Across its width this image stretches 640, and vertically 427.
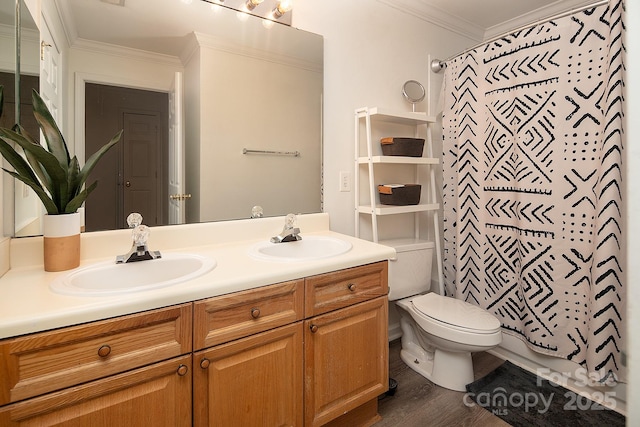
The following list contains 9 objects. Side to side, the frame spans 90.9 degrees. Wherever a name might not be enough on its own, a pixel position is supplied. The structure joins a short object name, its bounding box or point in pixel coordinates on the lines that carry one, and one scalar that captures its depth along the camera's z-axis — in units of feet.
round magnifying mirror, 7.23
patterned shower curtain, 5.09
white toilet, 5.39
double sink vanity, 2.62
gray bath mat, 5.07
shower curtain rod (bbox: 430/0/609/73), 5.10
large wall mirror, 4.23
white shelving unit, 6.32
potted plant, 3.40
